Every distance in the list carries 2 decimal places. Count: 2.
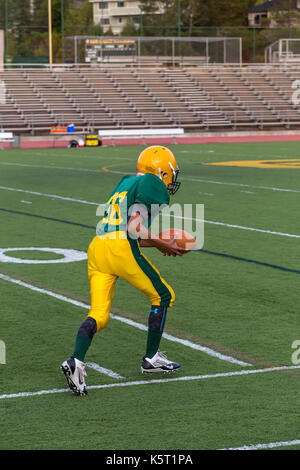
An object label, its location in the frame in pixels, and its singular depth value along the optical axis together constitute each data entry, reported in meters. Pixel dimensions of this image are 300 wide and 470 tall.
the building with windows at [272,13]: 87.69
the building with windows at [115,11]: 120.04
